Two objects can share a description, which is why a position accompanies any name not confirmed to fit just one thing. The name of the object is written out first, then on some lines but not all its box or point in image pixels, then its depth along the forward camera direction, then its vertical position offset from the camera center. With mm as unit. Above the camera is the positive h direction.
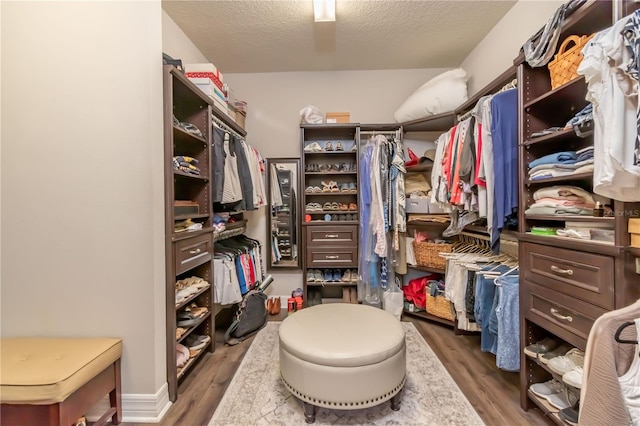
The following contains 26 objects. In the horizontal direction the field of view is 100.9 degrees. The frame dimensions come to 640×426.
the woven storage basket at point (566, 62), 1217 +722
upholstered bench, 1087 -709
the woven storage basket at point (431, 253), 2516 -412
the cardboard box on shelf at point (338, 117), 2834 +1027
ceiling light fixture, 1953 +1537
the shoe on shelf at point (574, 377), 1132 -729
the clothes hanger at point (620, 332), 748 -351
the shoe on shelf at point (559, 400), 1312 -968
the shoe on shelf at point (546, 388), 1396 -960
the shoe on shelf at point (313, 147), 2848 +715
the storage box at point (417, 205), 2684 +66
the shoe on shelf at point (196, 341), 1961 -973
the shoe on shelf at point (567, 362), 1229 -721
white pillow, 2418 +1095
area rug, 1425 -1122
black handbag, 2332 -976
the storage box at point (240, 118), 2812 +1047
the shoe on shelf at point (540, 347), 1408 -743
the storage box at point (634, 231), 967 -81
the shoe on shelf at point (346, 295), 2836 -893
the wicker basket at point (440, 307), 2459 -916
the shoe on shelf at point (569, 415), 1186 -945
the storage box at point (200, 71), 2129 +1161
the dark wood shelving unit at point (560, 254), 1043 -196
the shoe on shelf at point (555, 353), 1355 -748
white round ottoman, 1312 -777
